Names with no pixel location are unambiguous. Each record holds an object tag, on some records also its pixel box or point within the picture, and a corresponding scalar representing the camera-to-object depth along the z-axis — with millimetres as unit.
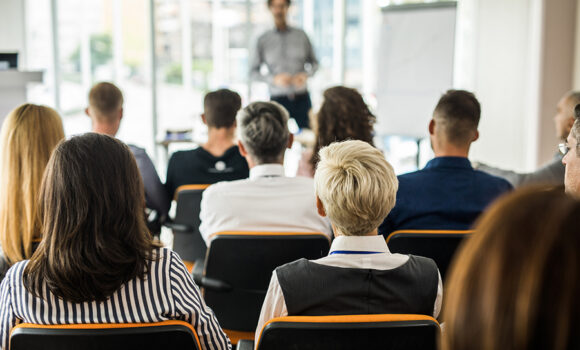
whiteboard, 6102
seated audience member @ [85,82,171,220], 3254
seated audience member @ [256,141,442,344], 1479
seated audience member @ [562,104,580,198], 1883
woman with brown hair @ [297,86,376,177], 3309
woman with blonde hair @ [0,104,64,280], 2064
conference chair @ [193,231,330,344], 2076
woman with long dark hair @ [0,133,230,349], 1423
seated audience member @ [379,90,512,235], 2389
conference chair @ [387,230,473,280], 2047
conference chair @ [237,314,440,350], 1258
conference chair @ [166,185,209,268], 2818
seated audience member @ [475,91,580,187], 2955
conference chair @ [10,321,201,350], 1269
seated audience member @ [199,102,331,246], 2430
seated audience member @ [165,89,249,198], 3225
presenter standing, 6309
